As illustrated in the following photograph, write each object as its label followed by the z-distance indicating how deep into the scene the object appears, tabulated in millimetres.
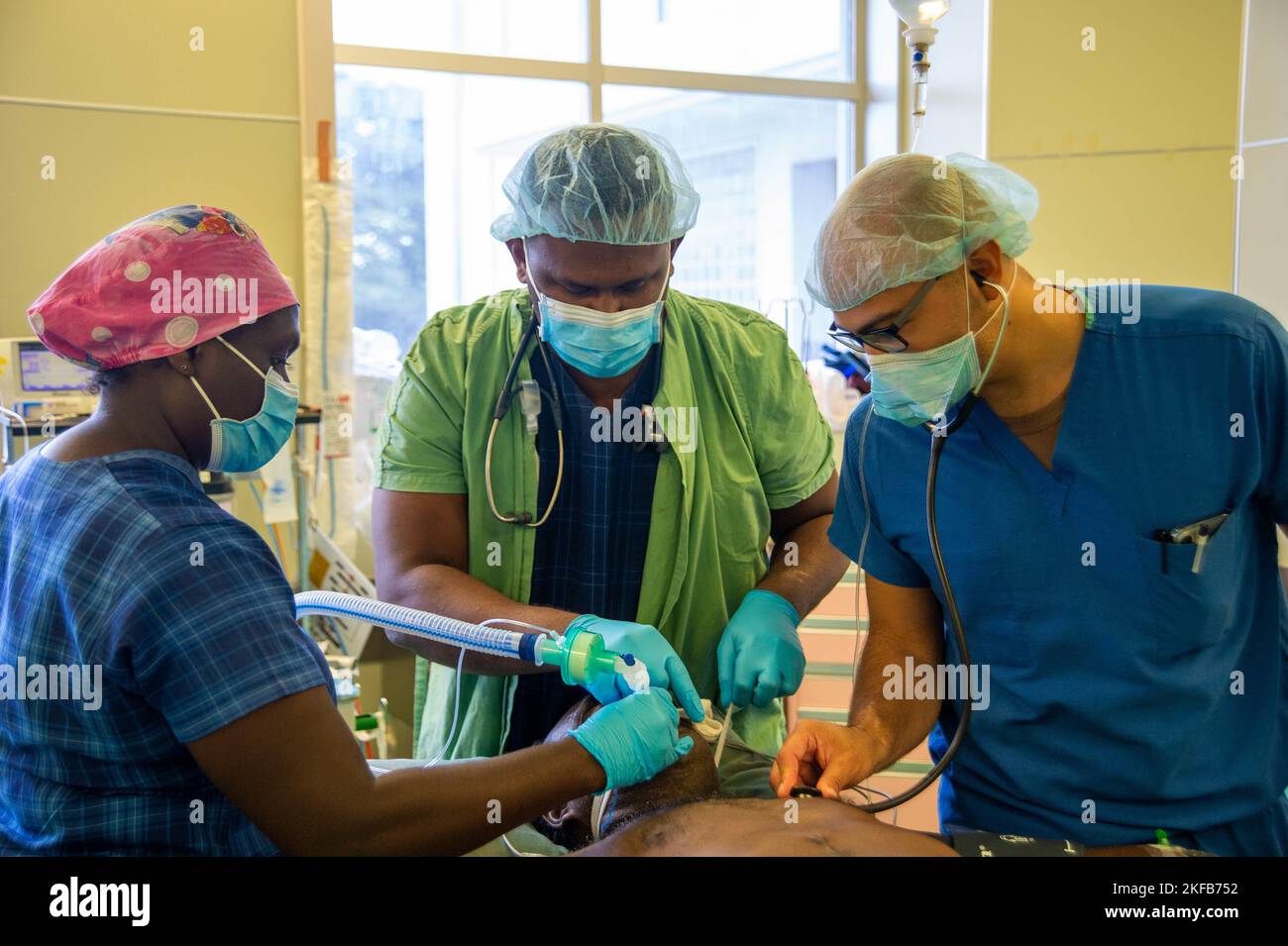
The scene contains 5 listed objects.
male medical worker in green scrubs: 1689
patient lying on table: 1292
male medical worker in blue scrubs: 1345
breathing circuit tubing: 1410
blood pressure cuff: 1293
